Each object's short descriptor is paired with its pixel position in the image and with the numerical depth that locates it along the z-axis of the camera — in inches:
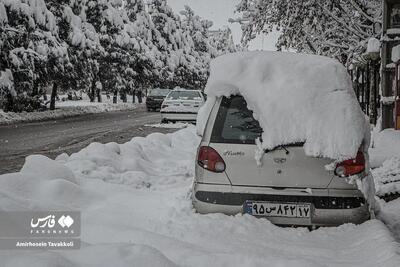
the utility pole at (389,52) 496.1
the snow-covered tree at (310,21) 547.3
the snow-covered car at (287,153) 187.3
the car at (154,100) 1467.8
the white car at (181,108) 867.4
